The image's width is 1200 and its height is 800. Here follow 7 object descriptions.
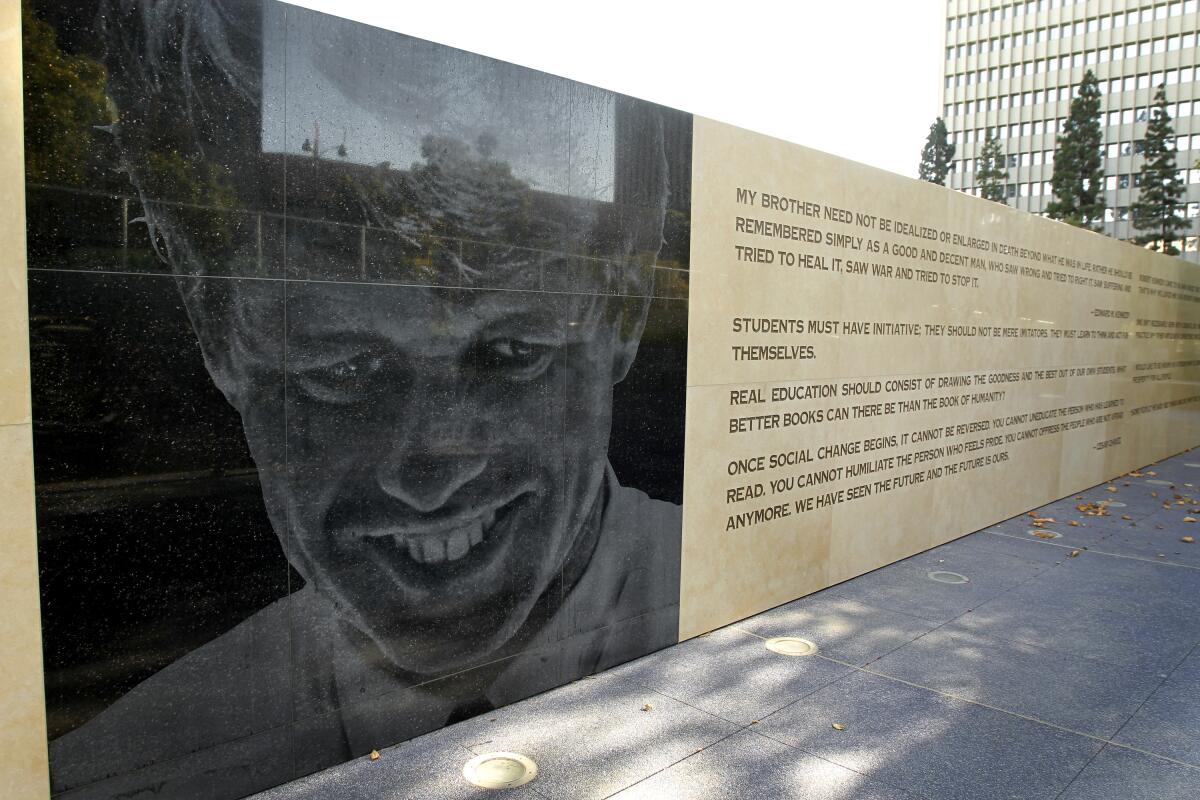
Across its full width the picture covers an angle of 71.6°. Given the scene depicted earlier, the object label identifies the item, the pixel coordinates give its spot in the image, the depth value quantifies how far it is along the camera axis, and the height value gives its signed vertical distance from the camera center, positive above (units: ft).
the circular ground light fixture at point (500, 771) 12.93 -6.82
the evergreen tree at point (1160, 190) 185.16 +37.88
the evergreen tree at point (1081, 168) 182.39 +41.84
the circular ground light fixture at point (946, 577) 25.20 -6.81
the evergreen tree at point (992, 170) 248.93 +55.75
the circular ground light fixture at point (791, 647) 19.04 -6.89
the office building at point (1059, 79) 256.11 +95.39
